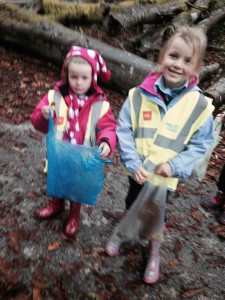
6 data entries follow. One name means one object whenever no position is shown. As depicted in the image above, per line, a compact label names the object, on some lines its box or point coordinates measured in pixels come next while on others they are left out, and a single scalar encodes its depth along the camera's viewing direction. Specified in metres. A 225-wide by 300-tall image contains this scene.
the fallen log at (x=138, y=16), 7.48
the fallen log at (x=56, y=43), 5.84
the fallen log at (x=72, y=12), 6.97
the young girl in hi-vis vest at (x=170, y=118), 2.24
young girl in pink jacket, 2.38
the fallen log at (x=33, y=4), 6.87
